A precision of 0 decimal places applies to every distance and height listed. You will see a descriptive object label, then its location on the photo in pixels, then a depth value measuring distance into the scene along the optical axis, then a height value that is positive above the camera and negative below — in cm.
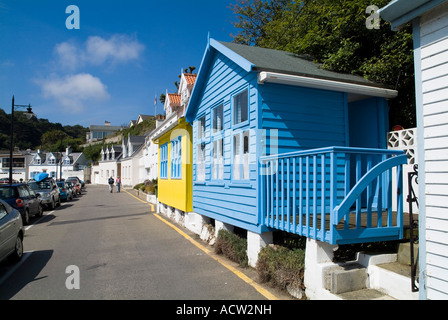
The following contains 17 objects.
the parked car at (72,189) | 2791 -146
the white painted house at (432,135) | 350 +40
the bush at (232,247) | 676 -158
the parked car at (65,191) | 2483 -147
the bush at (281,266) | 477 -142
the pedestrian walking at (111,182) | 3525 -105
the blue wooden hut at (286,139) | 443 +68
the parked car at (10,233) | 643 -126
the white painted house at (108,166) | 5838 +122
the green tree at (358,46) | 768 +331
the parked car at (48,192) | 1877 -114
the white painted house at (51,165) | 6656 +140
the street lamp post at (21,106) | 1898 +375
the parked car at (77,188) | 3306 -156
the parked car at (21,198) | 1276 -102
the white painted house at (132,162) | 4638 +144
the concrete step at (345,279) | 413 -133
